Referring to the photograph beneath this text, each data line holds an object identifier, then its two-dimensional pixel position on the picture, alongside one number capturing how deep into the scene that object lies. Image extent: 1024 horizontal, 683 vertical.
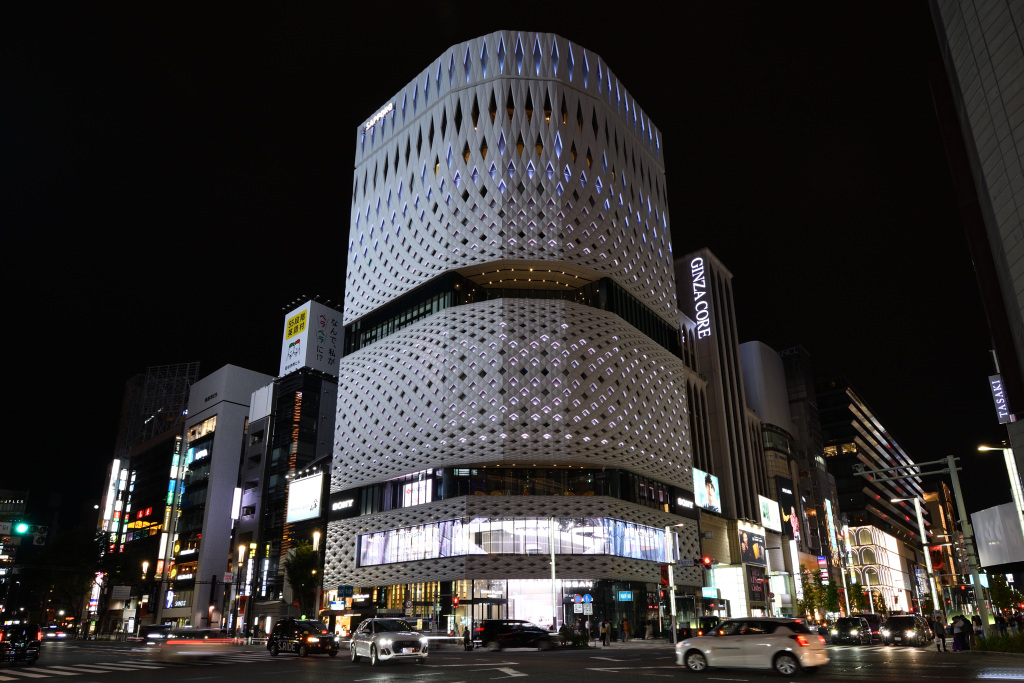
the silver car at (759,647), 19.45
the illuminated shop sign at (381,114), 82.75
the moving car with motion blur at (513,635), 39.31
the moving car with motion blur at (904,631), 43.50
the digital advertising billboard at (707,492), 78.56
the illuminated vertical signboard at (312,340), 95.00
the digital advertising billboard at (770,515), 94.50
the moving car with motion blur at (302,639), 34.03
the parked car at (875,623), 47.01
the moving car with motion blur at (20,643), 27.89
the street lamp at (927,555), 40.76
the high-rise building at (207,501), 98.75
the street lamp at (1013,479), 40.89
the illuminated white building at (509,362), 61.44
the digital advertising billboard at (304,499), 79.12
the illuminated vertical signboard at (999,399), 53.42
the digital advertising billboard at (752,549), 84.50
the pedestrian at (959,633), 32.69
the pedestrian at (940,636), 32.59
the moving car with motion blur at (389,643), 25.59
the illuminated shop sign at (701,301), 95.00
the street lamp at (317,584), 68.35
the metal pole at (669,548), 40.62
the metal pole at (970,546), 29.45
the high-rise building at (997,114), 22.20
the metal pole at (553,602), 50.75
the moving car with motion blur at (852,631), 44.91
